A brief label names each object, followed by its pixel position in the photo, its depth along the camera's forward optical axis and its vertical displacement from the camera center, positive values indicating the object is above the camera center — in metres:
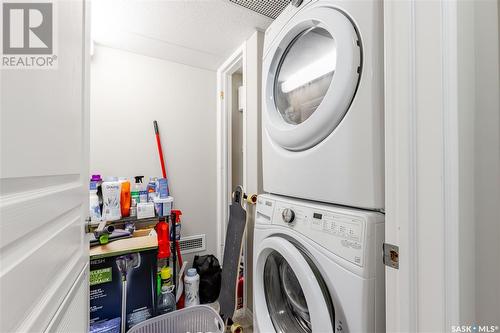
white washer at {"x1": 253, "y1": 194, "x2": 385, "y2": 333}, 0.58 -0.32
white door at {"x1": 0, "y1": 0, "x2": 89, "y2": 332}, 0.34 -0.04
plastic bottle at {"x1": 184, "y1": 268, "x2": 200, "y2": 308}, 1.69 -1.00
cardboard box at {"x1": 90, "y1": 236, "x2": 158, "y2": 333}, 1.26 -0.73
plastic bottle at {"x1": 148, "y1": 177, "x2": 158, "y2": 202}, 1.74 -0.18
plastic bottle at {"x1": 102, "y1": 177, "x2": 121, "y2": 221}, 1.48 -0.23
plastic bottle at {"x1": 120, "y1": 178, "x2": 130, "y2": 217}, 1.57 -0.23
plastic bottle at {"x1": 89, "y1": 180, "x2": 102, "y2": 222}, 1.44 -0.27
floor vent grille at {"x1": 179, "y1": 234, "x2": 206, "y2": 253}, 2.00 -0.75
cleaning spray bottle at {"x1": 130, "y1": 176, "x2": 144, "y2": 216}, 1.61 -0.22
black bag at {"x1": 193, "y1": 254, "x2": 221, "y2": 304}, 1.77 -0.97
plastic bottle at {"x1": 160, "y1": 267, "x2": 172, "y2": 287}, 1.58 -0.84
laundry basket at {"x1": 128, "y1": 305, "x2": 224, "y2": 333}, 1.21 -0.93
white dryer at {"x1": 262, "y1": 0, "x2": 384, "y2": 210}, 0.61 +0.23
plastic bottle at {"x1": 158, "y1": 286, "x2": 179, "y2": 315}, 1.52 -1.00
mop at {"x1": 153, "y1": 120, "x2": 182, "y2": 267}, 1.89 +0.15
